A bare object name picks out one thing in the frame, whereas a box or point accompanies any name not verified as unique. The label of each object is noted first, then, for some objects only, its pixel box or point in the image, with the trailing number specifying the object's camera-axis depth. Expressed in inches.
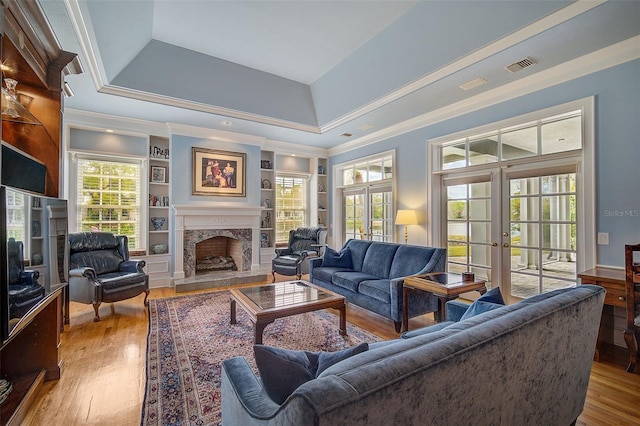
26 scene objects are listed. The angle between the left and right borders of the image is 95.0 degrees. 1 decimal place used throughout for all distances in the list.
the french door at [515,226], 128.5
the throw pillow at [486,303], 67.9
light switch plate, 110.7
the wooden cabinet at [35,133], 71.4
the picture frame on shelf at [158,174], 205.6
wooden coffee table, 101.3
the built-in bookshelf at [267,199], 249.1
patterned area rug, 75.1
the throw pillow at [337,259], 175.2
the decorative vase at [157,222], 206.7
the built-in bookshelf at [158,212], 203.2
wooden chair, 89.6
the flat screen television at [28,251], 56.1
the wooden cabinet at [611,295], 90.7
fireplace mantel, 203.0
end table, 105.2
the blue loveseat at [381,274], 125.0
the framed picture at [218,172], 211.8
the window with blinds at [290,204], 261.4
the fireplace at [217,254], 227.8
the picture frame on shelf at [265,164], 248.8
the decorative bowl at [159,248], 204.4
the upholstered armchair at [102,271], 134.7
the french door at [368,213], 219.2
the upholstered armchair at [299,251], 201.9
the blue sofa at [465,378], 28.3
